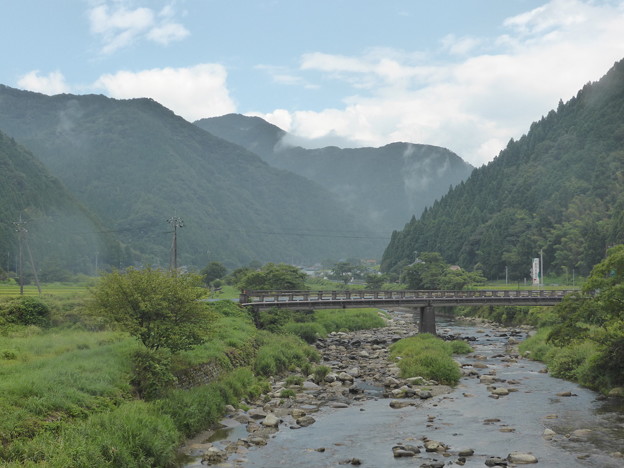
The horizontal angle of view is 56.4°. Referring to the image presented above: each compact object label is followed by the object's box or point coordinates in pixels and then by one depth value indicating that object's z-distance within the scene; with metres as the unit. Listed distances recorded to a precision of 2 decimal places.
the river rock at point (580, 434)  27.45
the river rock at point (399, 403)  34.81
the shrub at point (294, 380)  40.58
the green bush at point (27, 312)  41.66
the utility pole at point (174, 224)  64.76
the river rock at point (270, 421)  29.91
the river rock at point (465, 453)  24.98
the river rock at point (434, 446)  25.84
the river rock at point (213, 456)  24.25
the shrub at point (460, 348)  57.90
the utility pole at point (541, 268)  135.25
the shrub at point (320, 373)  42.72
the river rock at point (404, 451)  25.20
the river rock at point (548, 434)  27.73
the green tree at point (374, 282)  164.38
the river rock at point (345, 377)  43.19
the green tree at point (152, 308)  31.48
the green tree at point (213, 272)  161.12
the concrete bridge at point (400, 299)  63.34
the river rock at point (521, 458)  24.06
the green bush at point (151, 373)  28.70
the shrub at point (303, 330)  65.26
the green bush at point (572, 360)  42.08
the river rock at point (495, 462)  23.77
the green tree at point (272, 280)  82.31
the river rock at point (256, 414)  31.58
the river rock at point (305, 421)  30.47
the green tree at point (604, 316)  34.66
